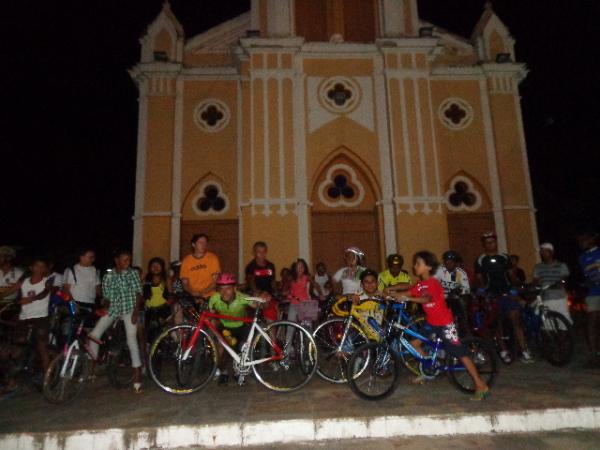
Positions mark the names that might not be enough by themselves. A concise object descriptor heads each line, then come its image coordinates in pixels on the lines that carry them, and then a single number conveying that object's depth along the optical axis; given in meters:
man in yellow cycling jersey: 6.60
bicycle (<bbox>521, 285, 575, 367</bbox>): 6.32
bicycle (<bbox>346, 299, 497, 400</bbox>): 4.89
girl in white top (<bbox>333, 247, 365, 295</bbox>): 6.83
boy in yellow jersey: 5.39
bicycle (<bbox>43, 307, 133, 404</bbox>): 5.16
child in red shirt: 4.84
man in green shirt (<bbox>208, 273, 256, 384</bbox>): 5.61
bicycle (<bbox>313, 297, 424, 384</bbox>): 5.40
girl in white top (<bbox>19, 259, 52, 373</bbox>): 5.96
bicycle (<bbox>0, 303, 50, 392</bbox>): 5.95
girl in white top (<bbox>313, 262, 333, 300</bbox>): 10.33
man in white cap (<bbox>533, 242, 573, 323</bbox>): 6.79
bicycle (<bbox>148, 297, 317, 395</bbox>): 5.22
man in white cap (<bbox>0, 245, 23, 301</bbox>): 6.36
